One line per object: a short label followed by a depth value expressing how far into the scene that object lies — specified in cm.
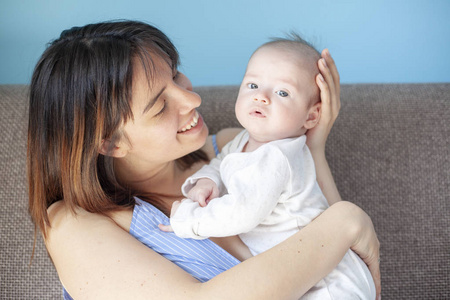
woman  125
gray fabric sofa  183
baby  125
